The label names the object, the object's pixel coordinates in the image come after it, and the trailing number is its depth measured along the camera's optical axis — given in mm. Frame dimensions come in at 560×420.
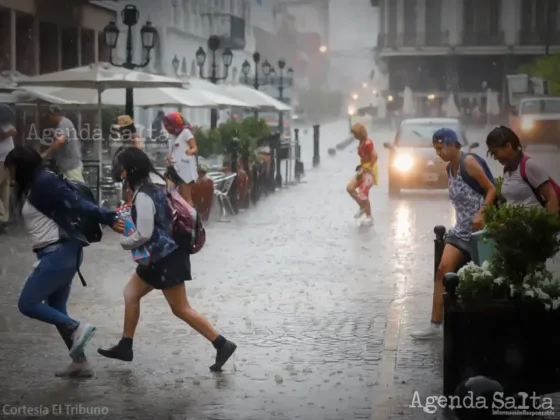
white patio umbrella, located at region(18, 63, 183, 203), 20094
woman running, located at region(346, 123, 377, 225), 19328
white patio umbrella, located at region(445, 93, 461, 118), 76438
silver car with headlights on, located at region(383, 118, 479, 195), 25406
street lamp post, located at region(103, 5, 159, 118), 22125
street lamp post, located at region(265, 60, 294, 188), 27359
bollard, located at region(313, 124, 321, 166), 38719
